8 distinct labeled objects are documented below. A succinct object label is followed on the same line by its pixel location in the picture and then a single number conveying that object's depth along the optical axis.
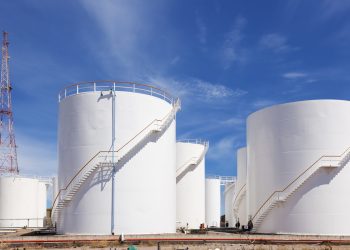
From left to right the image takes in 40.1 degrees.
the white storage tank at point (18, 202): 42.53
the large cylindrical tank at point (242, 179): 38.72
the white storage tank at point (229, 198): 50.12
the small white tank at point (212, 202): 48.54
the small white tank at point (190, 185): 36.91
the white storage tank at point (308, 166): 27.33
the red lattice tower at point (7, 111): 54.56
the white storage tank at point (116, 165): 25.58
